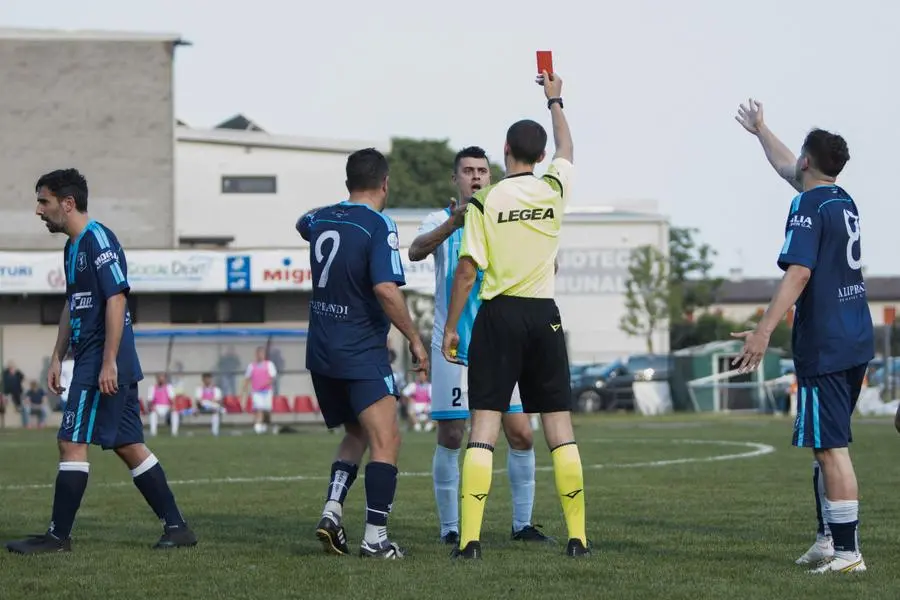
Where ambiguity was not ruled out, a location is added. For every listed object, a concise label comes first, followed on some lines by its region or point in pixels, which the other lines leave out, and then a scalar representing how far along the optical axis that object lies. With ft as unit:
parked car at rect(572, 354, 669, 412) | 311.68
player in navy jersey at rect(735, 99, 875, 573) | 48.62
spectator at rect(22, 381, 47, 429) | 257.75
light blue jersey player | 59.41
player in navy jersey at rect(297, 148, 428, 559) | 53.47
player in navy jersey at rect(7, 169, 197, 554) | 56.03
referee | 51.19
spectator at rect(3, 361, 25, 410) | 261.65
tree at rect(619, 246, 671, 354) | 430.20
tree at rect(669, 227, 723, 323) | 544.62
